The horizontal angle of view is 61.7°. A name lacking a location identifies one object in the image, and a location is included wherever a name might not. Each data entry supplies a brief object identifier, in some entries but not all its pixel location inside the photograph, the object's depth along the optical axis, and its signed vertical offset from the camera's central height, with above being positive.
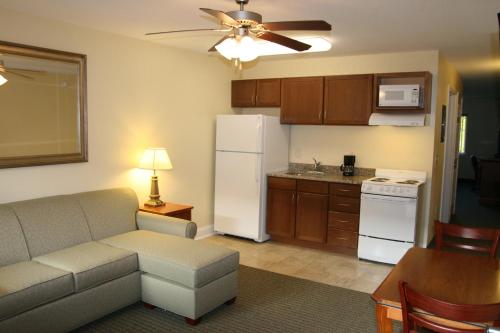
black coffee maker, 5.30 -0.36
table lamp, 4.45 -0.34
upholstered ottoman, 3.14 -1.10
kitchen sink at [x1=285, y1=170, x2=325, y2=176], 5.45 -0.50
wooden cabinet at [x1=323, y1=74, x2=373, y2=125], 5.00 +0.45
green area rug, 3.15 -1.45
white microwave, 4.64 +0.48
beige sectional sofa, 2.75 -1.00
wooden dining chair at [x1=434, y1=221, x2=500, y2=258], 2.76 -0.63
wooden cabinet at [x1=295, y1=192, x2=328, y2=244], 5.07 -1.01
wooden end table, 4.33 -0.82
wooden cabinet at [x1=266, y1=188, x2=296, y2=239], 5.29 -0.99
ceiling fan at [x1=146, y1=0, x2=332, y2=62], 2.55 +0.68
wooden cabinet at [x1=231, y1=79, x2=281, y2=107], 5.63 +0.57
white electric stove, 4.51 -0.89
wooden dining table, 1.92 -0.73
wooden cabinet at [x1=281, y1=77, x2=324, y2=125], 5.30 +0.45
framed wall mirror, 3.45 +0.20
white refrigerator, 5.29 -0.45
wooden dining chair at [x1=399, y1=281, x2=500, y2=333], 1.60 -0.68
